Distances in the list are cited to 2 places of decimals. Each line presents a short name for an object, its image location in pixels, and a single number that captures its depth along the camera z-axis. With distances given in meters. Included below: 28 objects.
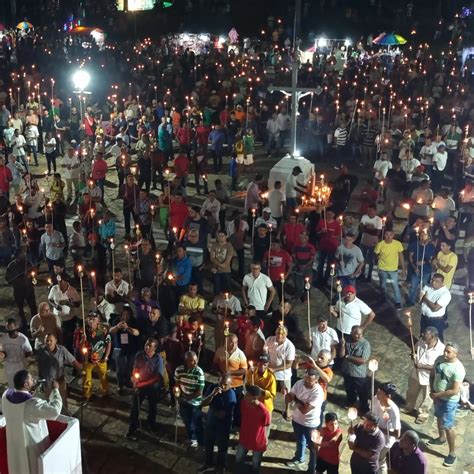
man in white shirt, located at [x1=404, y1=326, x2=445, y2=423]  9.57
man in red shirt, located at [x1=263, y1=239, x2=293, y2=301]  12.34
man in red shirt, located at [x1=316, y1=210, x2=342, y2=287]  13.29
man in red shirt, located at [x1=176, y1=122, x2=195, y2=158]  20.50
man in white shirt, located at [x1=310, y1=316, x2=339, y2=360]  9.91
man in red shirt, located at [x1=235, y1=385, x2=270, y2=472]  8.30
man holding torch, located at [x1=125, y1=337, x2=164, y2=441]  9.29
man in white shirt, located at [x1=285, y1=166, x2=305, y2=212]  16.69
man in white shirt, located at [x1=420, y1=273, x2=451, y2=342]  11.05
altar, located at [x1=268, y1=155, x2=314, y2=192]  16.94
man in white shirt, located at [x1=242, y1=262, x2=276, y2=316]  11.51
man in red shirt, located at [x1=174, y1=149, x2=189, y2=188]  17.75
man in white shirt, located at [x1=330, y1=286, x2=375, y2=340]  10.68
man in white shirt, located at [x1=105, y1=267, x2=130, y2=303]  11.41
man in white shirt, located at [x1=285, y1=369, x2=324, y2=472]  8.70
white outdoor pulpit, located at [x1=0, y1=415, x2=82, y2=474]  6.39
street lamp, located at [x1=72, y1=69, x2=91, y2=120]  23.90
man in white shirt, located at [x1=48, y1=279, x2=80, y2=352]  11.13
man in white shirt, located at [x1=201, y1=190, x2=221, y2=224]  14.77
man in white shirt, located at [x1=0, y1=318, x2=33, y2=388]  9.89
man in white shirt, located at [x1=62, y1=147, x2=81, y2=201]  17.84
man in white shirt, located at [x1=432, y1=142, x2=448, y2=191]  18.17
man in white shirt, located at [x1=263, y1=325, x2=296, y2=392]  9.77
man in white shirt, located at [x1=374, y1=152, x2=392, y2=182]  17.17
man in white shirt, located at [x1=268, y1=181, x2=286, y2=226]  15.41
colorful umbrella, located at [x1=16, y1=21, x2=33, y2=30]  45.50
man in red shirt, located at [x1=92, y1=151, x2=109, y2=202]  17.36
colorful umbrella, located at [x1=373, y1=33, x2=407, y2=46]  34.09
